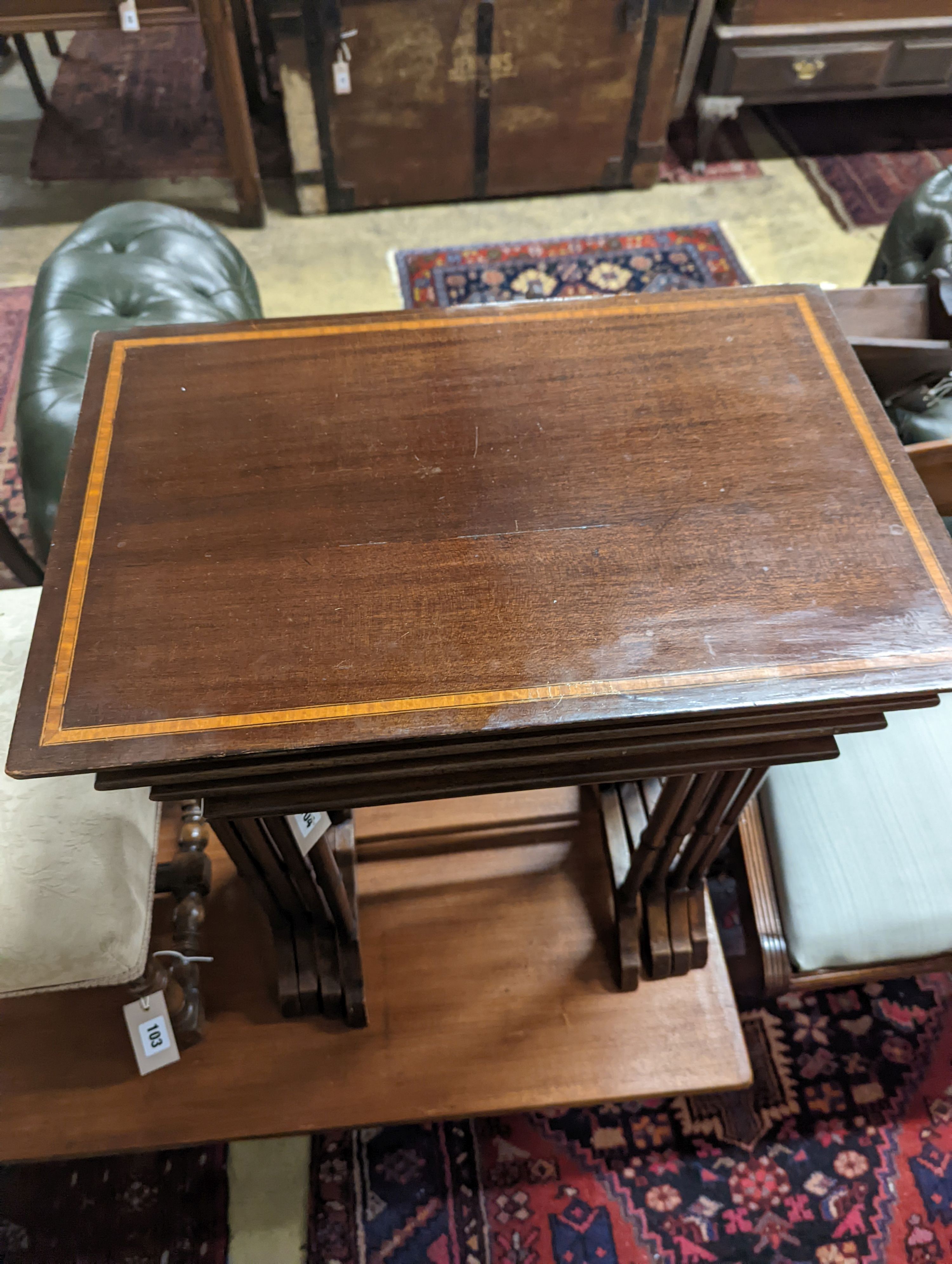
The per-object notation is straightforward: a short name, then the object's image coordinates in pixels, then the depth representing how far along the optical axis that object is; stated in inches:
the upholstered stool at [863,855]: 43.2
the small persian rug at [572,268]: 96.2
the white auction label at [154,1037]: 45.9
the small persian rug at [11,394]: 77.6
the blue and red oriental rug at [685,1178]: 48.6
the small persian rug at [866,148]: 107.2
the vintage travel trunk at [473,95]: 87.2
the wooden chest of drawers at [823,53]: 94.7
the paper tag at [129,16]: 80.5
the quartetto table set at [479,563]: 27.0
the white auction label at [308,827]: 37.7
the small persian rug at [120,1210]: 48.2
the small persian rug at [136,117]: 109.6
